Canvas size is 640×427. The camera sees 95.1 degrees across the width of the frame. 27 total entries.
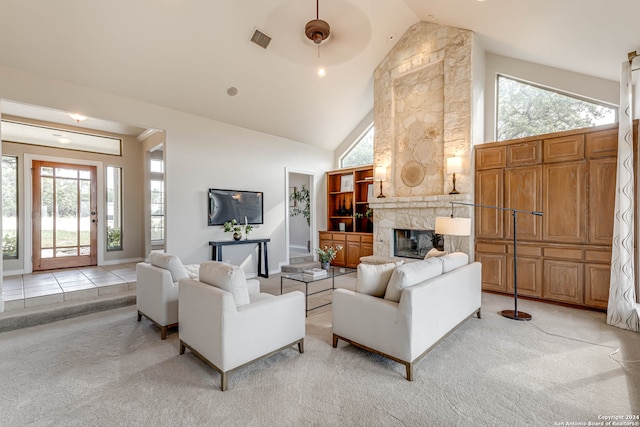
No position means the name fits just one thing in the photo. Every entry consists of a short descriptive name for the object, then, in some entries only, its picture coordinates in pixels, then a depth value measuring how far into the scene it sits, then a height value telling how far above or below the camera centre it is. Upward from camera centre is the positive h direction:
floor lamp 3.54 -1.28
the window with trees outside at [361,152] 7.13 +1.48
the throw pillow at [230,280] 2.26 -0.55
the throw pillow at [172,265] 3.14 -0.59
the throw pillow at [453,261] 2.99 -0.54
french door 5.41 -0.09
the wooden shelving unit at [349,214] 6.61 -0.07
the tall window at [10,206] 5.05 +0.09
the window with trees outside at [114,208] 6.23 +0.06
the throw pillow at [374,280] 2.67 -0.63
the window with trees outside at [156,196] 6.50 +0.34
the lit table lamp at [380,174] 5.63 +0.73
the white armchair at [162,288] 3.03 -0.83
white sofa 2.28 -0.84
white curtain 3.30 -0.12
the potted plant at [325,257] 4.30 -0.68
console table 5.11 -0.70
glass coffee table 3.81 -0.89
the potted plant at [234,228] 5.38 -0.31
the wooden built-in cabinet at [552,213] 3.78 -0.03
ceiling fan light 3.89 +2.46
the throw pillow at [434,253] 3.59 -0.52
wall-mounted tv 5.32 +0.10
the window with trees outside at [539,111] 4.20 +1.54
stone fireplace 4.71 +1.51
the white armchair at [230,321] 2.14 -0.88
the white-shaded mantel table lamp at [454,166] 4.62 +0.73
